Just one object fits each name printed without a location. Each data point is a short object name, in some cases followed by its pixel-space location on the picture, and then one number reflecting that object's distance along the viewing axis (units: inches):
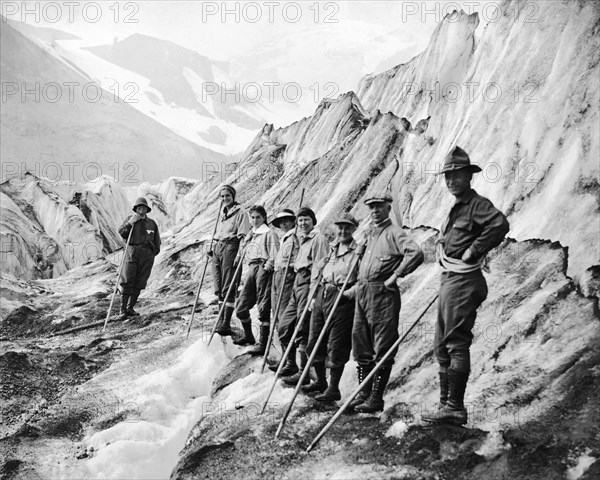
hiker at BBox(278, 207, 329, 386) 276.1
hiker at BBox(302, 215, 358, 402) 247.4
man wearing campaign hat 193.8
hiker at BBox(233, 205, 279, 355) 319.3
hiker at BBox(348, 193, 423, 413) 223.5
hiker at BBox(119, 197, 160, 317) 428.1
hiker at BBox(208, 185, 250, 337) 368.5
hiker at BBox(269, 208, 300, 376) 296.2
